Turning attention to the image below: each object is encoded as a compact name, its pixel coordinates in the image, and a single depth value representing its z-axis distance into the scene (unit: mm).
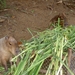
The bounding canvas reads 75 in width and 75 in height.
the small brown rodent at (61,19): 5684
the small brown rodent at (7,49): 3875
